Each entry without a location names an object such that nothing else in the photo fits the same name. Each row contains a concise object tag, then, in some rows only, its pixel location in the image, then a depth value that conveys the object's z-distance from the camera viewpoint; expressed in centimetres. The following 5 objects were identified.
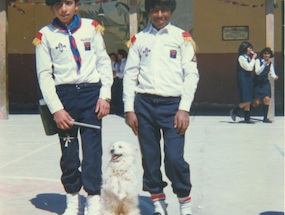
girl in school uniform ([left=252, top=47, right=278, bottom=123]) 1462
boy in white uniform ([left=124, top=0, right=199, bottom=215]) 561
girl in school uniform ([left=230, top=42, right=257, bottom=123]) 1441
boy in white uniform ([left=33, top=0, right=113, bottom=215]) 567
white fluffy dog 563
